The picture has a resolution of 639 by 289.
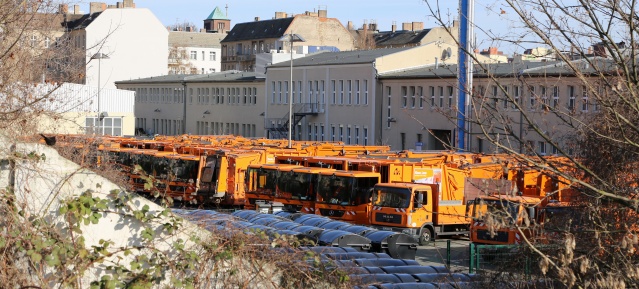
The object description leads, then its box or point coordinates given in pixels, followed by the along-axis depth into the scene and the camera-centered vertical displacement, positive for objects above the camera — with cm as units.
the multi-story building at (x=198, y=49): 14575 +1191
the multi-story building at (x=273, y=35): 12194 +1200
